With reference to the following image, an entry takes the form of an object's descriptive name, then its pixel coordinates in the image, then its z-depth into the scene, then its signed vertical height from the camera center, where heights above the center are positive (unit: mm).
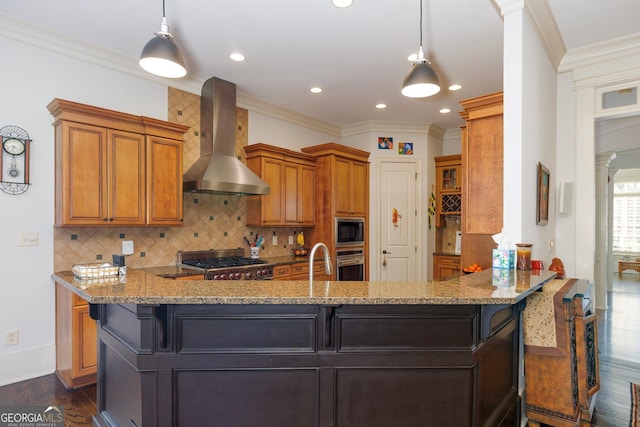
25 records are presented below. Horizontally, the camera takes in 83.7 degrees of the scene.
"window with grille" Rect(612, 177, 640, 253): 9812 -99
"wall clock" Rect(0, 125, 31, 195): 2904 +451
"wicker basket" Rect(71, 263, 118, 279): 2076 -339
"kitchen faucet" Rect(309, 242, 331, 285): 2081 -290
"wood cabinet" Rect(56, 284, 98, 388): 2832 -1044
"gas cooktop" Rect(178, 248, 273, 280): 3664 -555
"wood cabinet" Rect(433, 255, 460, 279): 5824 -853
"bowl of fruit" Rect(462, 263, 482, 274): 3101 -483
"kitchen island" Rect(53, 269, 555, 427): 1620 -665
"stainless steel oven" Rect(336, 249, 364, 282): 5160 -764
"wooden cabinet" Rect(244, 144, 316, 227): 4605 +364
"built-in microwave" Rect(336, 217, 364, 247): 5184 -270
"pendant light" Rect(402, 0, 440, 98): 2375 +902
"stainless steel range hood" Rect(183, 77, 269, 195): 3814 +763
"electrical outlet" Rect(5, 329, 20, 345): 2938 -1022
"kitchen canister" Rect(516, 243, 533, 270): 2371 -284
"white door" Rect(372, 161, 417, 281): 5891 -91
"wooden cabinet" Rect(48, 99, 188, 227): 2957 +416
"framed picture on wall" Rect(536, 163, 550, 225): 2832 +142
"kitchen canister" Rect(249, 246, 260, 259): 4656 -499
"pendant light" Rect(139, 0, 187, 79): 2086 +941
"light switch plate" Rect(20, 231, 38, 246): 3000 -206
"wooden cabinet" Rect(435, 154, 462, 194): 5945 +680
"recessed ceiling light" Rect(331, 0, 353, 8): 2662 +1586
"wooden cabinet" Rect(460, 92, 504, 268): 3035 +333
